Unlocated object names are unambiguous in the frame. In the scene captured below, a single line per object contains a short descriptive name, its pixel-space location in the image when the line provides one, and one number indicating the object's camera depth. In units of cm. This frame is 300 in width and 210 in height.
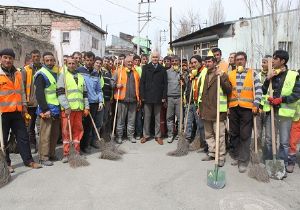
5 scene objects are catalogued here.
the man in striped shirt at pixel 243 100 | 561
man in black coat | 760
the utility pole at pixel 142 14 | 2953
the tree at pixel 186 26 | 4153
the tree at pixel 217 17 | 3650
